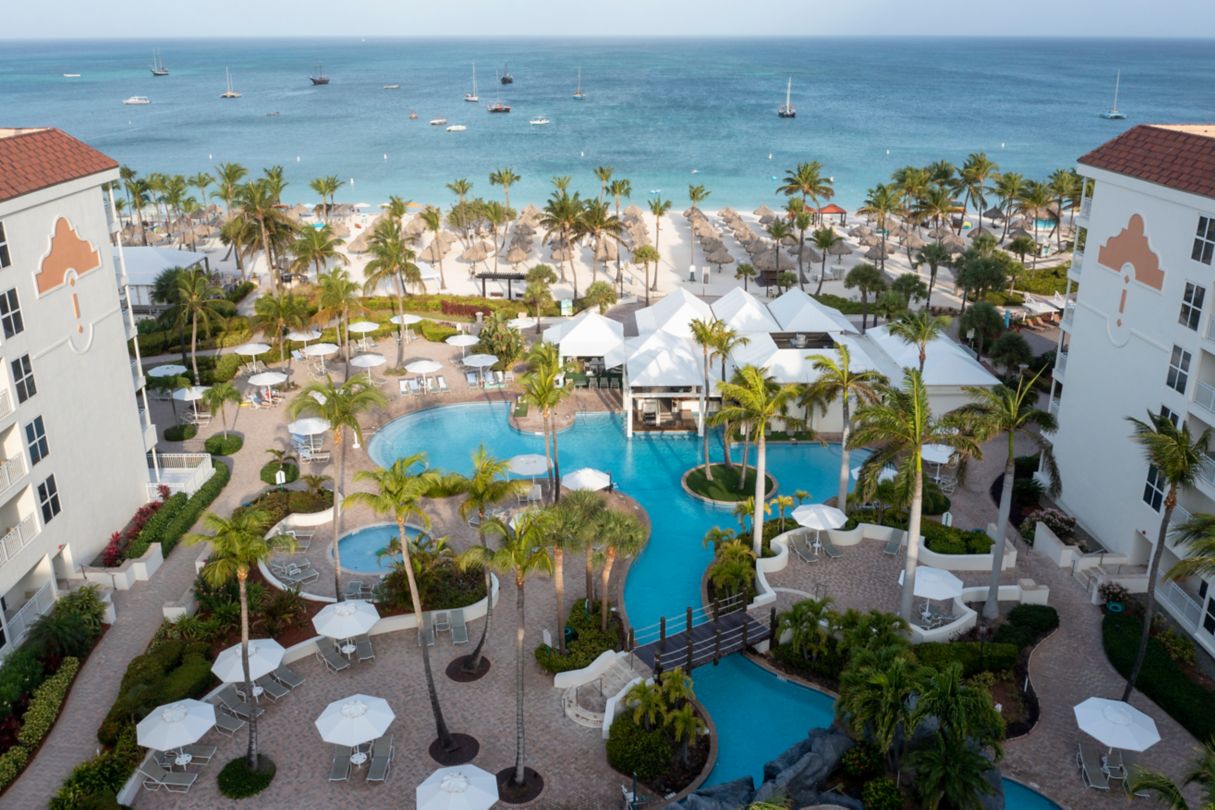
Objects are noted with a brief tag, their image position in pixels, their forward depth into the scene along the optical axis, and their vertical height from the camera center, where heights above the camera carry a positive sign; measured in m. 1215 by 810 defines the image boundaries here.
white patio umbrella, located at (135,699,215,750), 20.98 -14.23
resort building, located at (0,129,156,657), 25.72 -8.87
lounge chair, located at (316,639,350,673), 25.58 -15.46
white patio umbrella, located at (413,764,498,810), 19.48 -14.53
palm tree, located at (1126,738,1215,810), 15.22 -11.33
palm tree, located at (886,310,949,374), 34.53 -9.47
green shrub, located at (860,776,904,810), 20.28 -15.14
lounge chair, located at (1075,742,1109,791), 21.48 -15.60
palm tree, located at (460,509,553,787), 21.23 -10.90
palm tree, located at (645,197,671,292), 65.34 -9.68
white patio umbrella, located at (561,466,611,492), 33.81 -14.35
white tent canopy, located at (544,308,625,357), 45.25 -12.74
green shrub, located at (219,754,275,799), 21.06 -15.38
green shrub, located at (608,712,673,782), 21.81 -15.31
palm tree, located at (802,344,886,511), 30.64 -10.14
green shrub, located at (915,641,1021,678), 25.11 -15.21
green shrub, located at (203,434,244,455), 38.75 -15.00
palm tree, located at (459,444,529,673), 25.14 -10.95
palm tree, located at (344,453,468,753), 22.30 -9.93
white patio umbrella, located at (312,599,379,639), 25.08 -14.28
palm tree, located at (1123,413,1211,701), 23.16 -9.53
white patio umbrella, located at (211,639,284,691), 23.58 -14.37
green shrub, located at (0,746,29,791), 21.25 -15.19
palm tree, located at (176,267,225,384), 44.09 -10.58
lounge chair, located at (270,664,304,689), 24.84 -15.47
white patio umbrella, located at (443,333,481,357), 47.88 -13.49
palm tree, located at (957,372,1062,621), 24.75 -9.29
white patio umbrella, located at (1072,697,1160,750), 21.25 -14.55
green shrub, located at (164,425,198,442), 40.06 -14.95
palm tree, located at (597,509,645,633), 24.83 -12.07
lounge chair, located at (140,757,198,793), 21.14 -15.30
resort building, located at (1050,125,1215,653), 26.59 -8.20
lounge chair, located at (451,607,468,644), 26.78 -15.44
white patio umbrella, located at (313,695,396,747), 21.38 -14.42
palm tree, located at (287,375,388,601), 26.67 -9.22
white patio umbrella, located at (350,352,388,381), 45.62 -13.77
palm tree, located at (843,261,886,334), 52.19 -11.60
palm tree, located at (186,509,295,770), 20.69 -10.24
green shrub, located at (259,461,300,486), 36.34 -15.11
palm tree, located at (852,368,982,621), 24.67 -9.46
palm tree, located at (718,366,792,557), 29.70 -10.46
